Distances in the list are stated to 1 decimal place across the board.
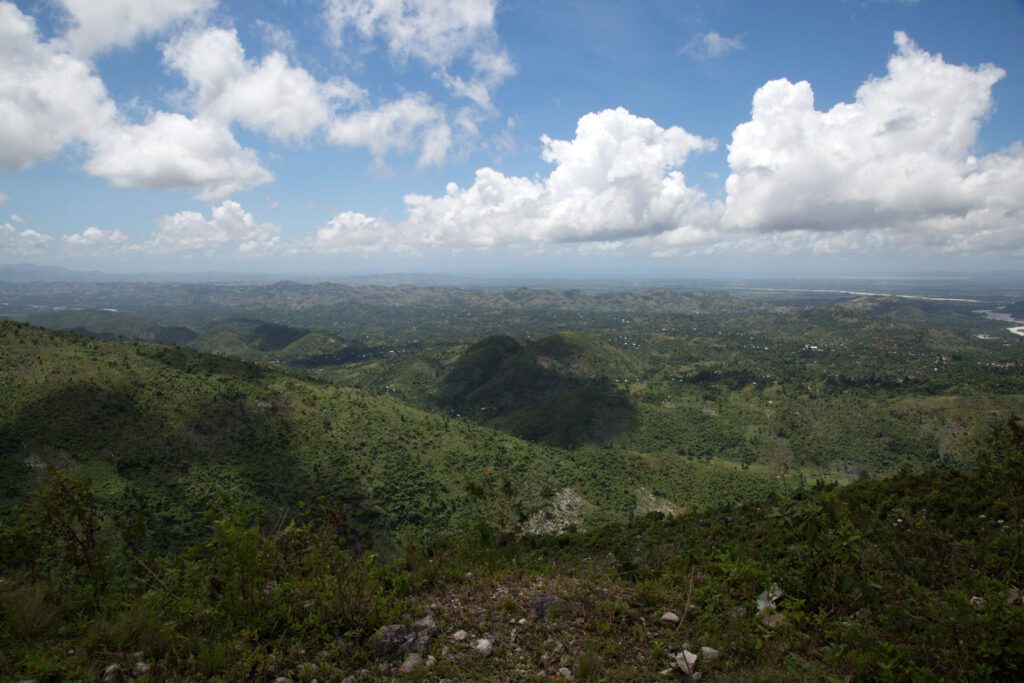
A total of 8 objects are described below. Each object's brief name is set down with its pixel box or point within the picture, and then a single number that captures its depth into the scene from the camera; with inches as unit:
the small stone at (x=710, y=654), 264.8
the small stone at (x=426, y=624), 286.5
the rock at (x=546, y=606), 311.6
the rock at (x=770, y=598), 330.5
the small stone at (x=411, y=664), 247.0
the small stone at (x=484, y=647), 268.7
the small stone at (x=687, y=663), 257.1
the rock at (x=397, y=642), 265.7
